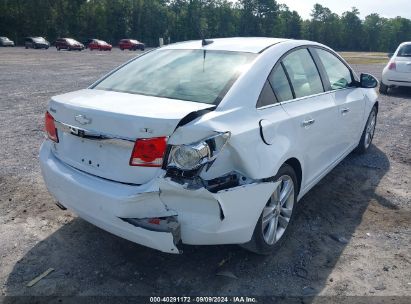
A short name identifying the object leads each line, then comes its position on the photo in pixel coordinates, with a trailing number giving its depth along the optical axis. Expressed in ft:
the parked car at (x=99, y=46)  159.02
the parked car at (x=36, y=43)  151.23
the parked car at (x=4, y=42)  161.79
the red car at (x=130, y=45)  171.53
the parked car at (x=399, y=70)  35.59
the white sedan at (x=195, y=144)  8.21
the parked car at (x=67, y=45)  150.30
